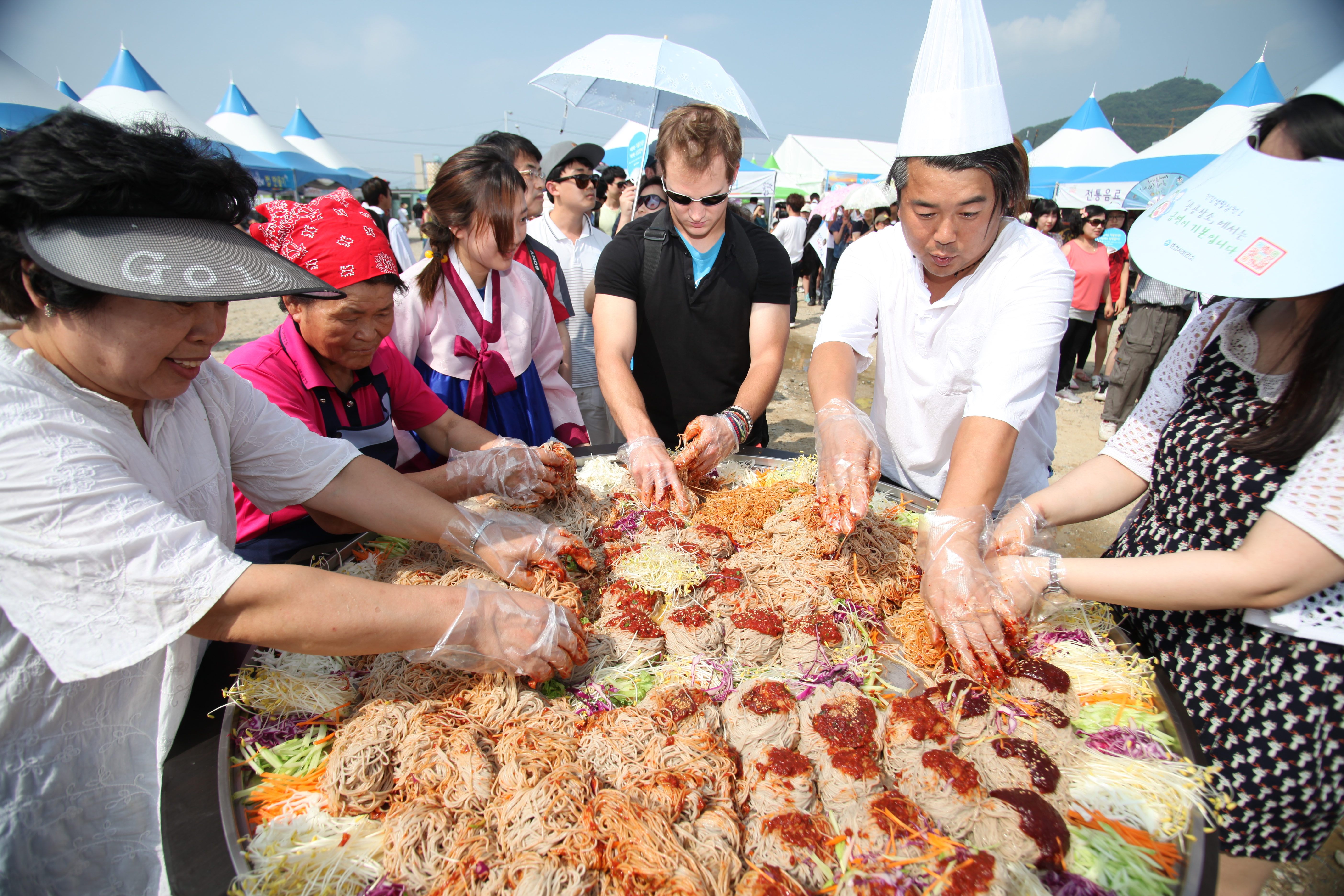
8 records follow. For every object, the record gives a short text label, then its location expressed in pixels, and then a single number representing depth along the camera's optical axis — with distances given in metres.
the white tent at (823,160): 34.50
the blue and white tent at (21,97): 9.70
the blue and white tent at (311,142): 29.81
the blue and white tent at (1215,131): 12.80
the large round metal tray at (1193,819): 1.40
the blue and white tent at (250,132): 24.12
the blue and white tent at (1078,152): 18.45
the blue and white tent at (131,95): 15.11
